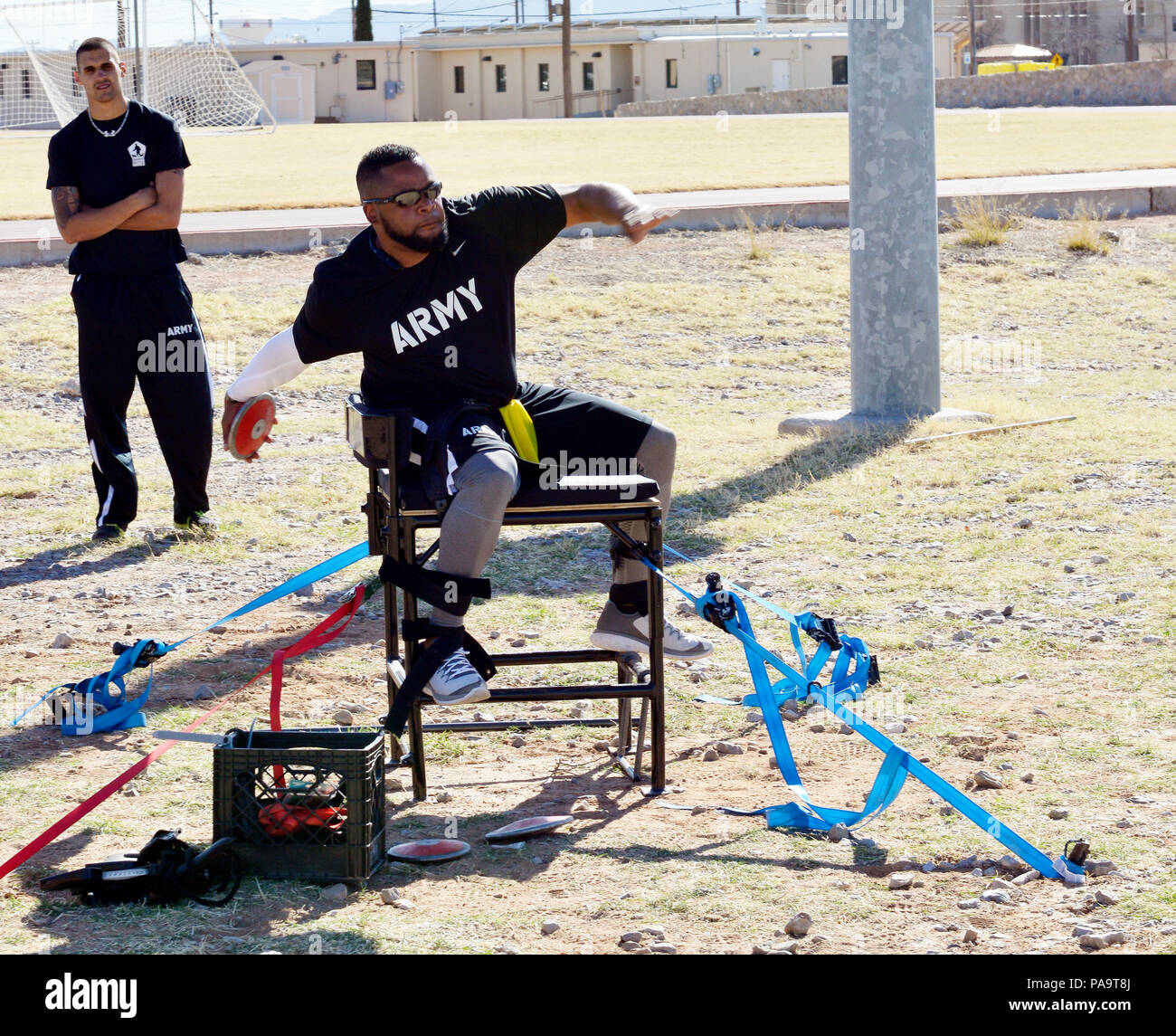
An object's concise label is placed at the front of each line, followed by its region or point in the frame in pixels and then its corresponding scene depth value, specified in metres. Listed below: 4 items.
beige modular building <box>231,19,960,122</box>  60.22
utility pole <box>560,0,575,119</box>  54.59
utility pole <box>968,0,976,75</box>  57.06
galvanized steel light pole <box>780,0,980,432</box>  9.45
